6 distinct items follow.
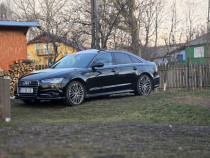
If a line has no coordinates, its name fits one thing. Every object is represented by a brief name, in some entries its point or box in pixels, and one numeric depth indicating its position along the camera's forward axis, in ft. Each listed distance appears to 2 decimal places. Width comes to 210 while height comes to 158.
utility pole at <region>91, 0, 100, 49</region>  52.77
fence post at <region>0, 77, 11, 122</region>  22.50
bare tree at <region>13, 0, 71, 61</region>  91.66
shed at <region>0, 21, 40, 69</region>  48.65
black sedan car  30.35
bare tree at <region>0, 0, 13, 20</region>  140.82
